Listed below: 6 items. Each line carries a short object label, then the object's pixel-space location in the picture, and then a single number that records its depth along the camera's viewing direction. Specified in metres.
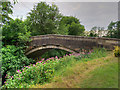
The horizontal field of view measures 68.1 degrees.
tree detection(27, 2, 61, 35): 14.10
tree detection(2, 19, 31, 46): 8.43
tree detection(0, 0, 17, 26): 4.29
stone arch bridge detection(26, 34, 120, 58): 6.67
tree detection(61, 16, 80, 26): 22.80
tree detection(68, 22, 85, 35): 19.45
